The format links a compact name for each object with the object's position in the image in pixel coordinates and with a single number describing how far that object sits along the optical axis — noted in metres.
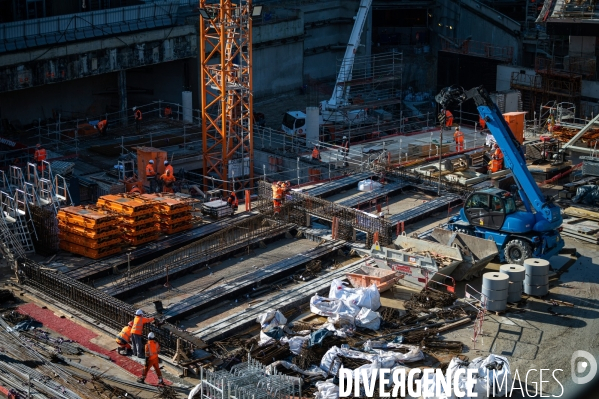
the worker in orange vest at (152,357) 19.48
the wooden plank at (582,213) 31.06
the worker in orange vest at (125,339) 21.14
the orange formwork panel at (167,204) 28.50
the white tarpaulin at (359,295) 23.53
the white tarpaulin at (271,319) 22.58
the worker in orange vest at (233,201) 31.47
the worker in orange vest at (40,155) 32.97
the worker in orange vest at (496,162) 35.91
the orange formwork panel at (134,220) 27.41
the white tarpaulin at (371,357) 20.39
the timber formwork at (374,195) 32.53
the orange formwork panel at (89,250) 26.64
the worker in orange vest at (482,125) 41.37
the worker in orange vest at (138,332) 20.81
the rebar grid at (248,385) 18.25
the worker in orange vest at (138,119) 41.25
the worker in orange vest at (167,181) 31.94
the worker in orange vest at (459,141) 39.50
